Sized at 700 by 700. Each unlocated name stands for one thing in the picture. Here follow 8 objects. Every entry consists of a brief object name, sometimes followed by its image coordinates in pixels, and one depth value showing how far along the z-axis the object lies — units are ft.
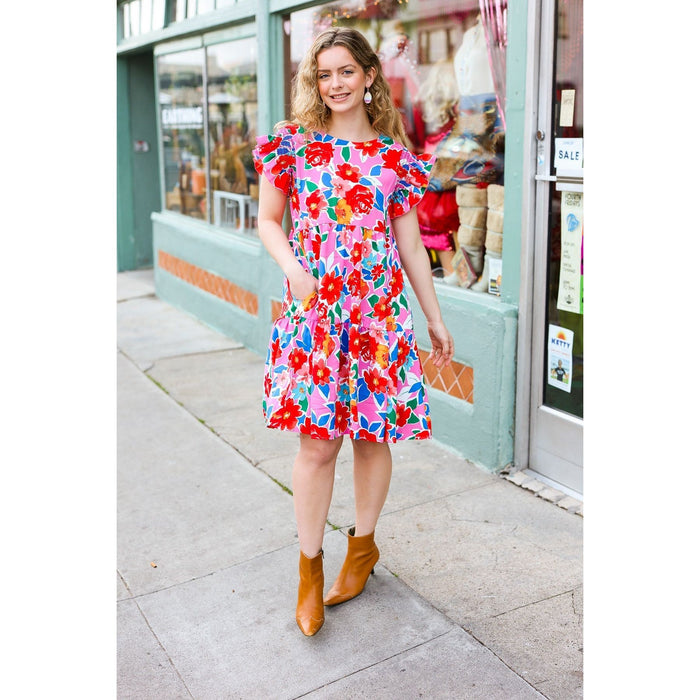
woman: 8.52
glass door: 11.78
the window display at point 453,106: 13.85
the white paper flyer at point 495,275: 13.73
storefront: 12.19
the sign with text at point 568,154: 11.68
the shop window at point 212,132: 21.90
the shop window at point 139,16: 25.93
